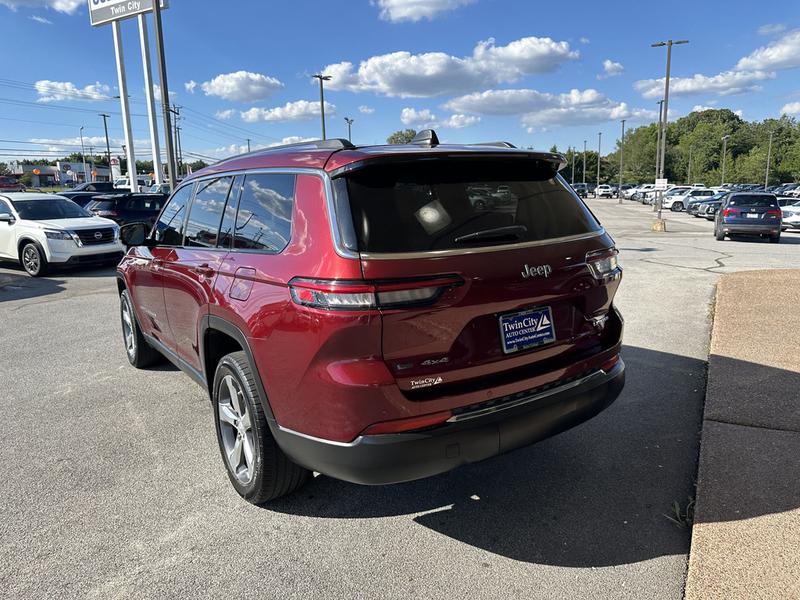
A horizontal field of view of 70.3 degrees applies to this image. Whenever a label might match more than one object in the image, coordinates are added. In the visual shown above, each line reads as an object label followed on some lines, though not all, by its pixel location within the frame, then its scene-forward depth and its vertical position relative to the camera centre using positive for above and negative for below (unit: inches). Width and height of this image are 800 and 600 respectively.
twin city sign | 1233.6 +395.1
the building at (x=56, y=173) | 4264.3 +143.0
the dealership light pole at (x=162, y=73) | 692.7 +139.5
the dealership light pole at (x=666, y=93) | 1061.1 +156.4
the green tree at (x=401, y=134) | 3897.6 +341.9
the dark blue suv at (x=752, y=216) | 693.9 -48.5
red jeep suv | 93.2 -22.3
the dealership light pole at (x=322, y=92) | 1725.8 +281.2
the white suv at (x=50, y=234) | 462.6 -35.6
